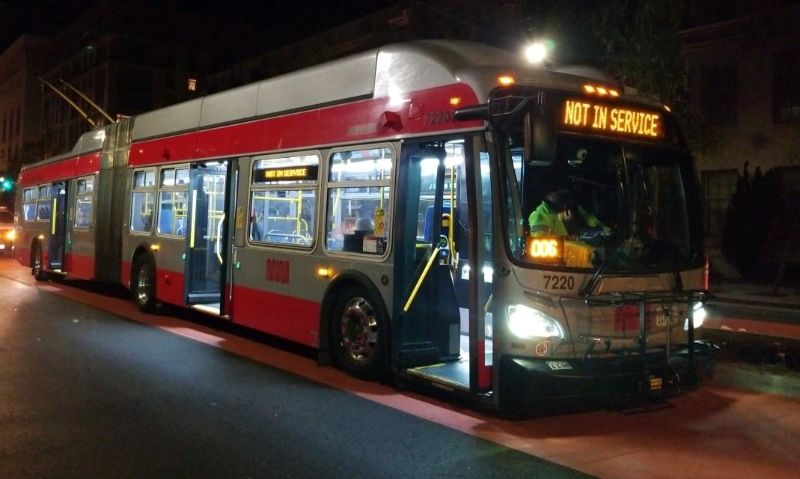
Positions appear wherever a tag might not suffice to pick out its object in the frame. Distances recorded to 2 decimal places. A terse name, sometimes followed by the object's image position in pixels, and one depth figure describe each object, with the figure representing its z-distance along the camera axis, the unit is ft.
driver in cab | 21.04
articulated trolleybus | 20.21
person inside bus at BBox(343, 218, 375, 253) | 25.81
